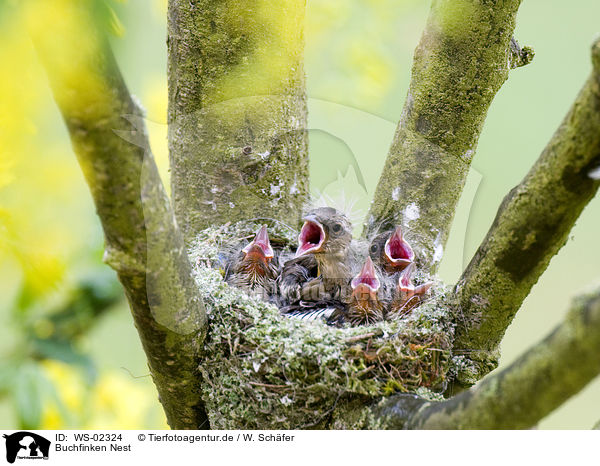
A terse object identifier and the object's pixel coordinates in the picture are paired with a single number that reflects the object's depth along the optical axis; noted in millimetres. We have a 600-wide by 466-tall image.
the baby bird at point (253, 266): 3156
